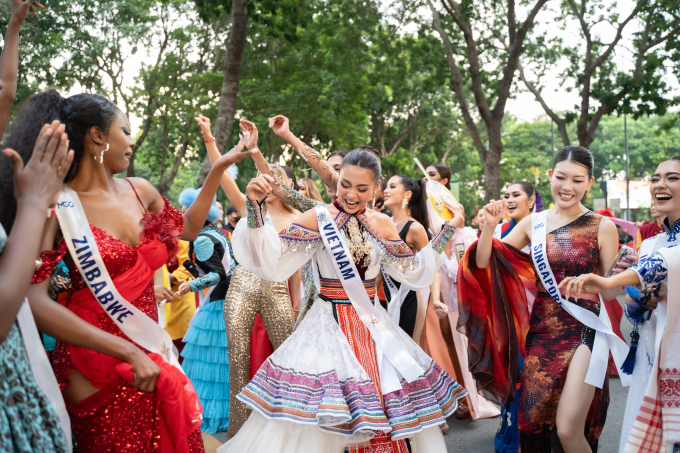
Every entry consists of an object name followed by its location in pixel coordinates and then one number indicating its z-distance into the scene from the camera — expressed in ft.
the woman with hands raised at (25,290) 5.17
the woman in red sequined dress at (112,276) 7.04
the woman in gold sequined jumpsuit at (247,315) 15.81
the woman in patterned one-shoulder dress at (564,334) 11.33
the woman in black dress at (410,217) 17.76
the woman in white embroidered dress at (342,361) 9.78
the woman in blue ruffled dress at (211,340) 17.47
